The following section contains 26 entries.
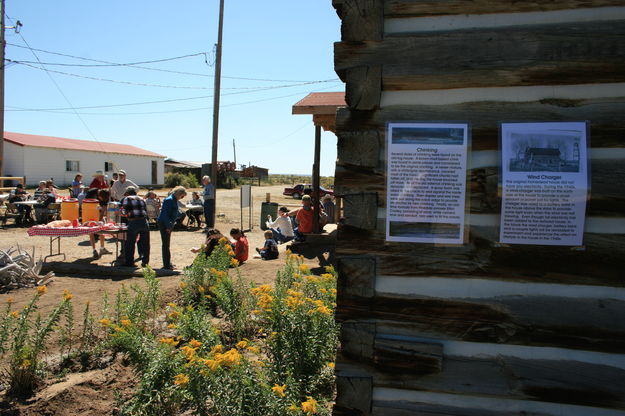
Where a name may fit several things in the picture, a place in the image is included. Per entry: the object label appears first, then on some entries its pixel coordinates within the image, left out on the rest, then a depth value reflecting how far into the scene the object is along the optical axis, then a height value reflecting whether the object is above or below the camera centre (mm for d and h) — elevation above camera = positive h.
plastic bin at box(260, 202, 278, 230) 16719 -695
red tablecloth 9531 -918
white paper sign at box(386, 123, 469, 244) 2377 +70
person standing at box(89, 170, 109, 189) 14250 +69
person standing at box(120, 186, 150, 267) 9195 -733
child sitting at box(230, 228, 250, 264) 9211 -1054
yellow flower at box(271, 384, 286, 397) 2855 -1169
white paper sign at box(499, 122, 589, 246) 2277 +82
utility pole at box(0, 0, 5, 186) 20406 +3963
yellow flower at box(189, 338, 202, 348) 3410 -1077
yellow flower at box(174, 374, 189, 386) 3129 -1217
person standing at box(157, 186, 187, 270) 9141 -579
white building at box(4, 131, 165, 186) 34594 +1946
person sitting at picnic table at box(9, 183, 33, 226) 16109 -857
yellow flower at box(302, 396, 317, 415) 2680 -1166
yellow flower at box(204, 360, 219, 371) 3090 -1093
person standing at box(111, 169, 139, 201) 13422 -106
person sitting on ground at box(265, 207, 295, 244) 12281 -931
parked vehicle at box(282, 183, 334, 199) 36031 +35
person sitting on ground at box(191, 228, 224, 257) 8702 -922
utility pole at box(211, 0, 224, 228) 16967 +3320
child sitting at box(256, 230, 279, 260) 9922 -1210
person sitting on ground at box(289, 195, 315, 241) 11086 -614
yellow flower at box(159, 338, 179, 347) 3635 -1138
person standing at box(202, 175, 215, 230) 15789 -434
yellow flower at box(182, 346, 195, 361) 3281 -1097
